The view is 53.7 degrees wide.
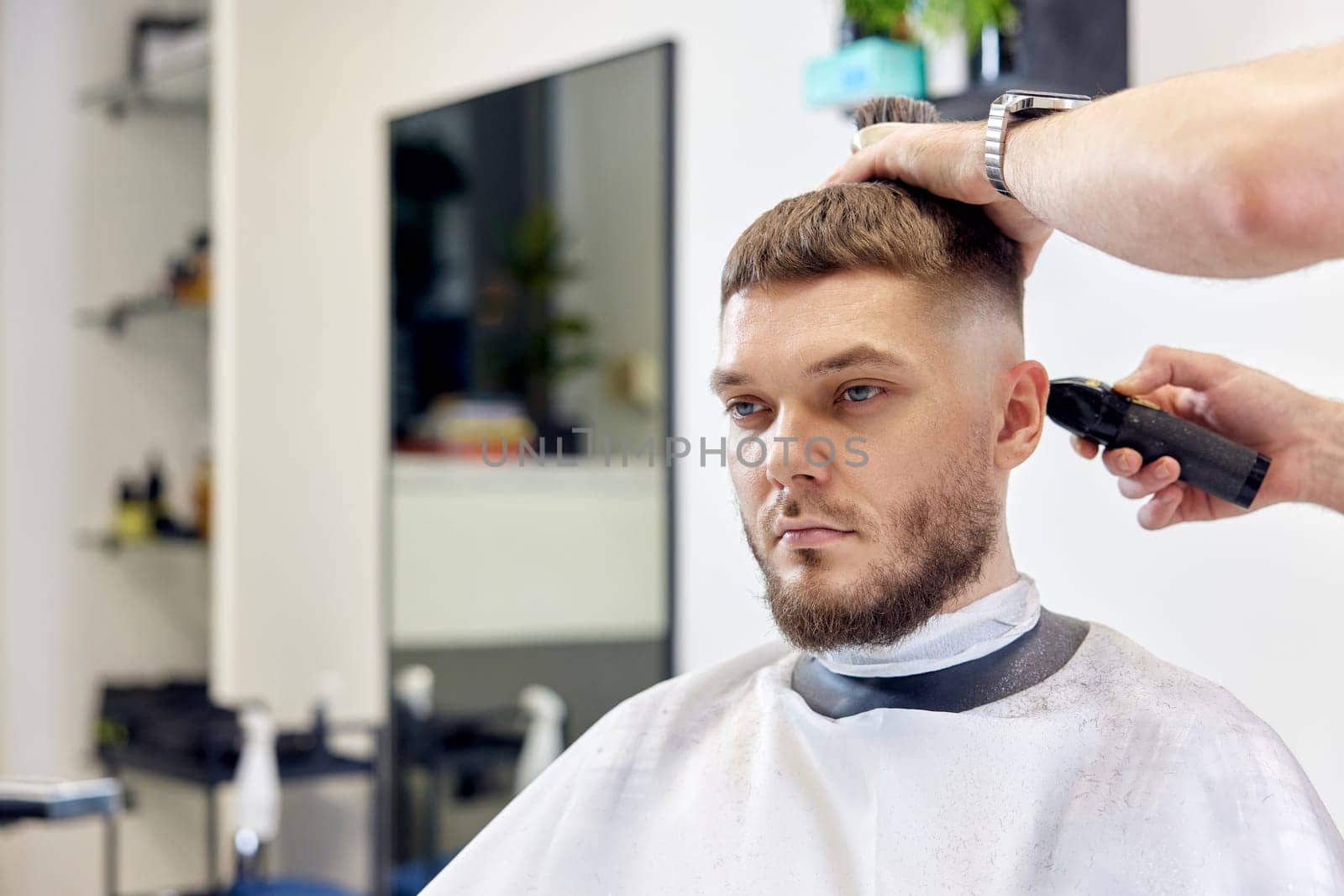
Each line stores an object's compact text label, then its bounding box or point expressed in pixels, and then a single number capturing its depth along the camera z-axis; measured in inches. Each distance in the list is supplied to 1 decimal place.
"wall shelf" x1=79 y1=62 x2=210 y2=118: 158.9
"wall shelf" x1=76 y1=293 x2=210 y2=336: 161.0
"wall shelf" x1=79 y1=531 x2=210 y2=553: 162.9
